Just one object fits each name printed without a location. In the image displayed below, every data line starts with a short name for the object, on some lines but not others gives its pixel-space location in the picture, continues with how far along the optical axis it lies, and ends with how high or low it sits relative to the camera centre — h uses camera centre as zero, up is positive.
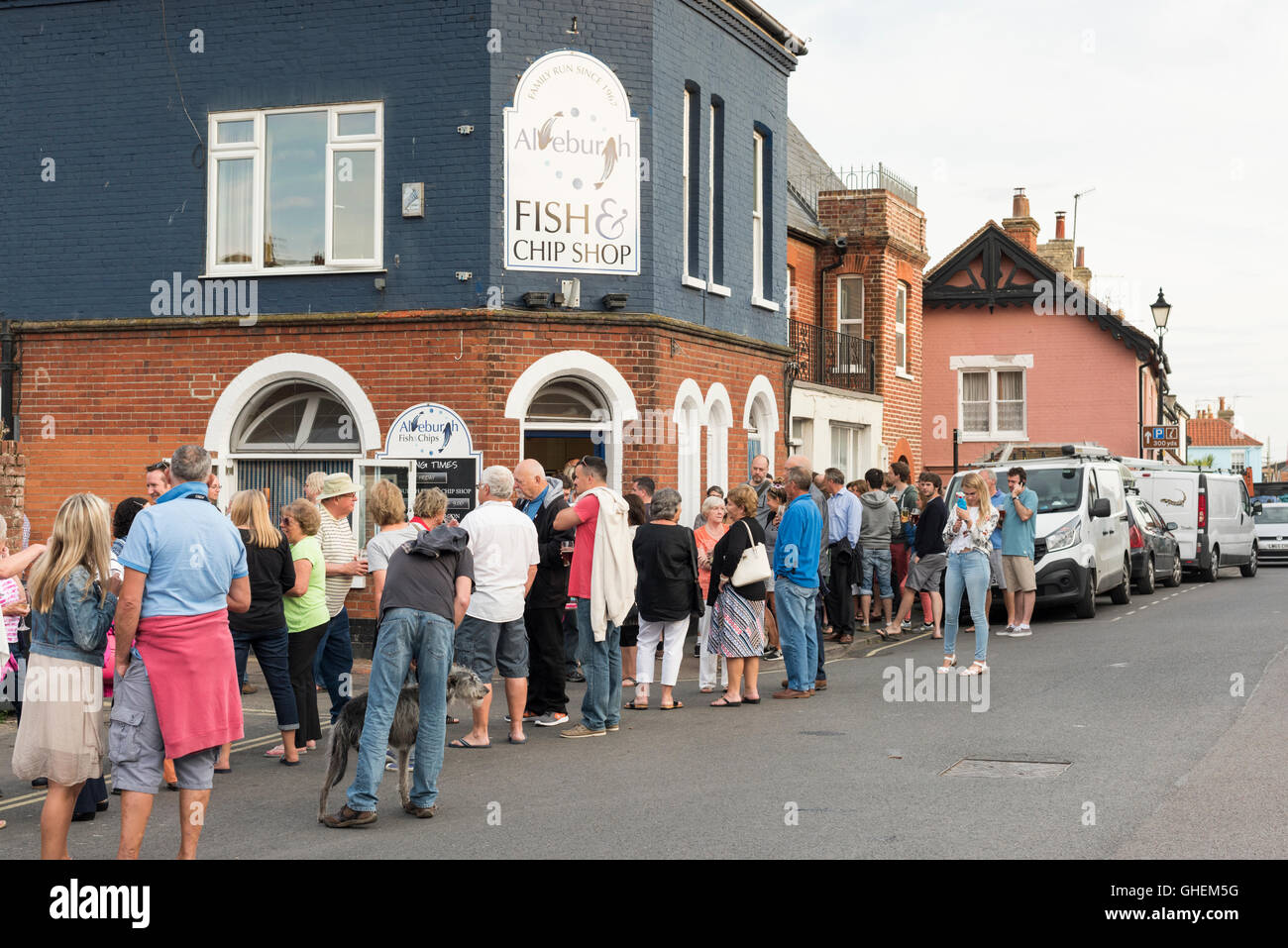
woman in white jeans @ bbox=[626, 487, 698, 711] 11.16 -0.61
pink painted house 37.94 +3.65
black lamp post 30.41 +4.09
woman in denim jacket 6.32 -0.82
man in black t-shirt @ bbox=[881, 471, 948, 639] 15.81 -0.74
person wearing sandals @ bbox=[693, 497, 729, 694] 12.71 -0.51
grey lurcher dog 7.73 -1.39
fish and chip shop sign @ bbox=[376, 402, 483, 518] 14.67 +0.46
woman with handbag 11.48 -0.89
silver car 35.69 -1.08
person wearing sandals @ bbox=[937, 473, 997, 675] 12.81 -0.65
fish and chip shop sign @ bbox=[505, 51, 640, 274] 14.86 +3.61
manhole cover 8.45 -1.77
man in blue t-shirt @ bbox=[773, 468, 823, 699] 11.73 -0.74
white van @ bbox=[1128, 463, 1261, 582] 26.66 -0.35
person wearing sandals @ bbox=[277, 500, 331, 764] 9.63 -0.85
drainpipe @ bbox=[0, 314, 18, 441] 16.14 +1.41
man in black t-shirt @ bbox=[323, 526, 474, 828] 7.55 -0.94
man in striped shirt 9.97 -0.69
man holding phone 16.19 -0.51
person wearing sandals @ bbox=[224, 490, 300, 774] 9.25 -0.75
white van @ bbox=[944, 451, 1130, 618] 17.97 -0.51
